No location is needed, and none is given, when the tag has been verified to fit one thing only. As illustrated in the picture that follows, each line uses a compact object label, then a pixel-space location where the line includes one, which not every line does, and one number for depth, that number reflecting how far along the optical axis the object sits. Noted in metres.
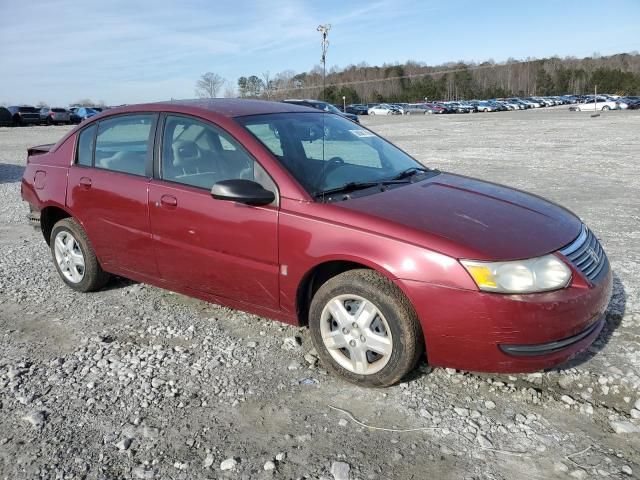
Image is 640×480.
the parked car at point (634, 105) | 59.00
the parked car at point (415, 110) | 63.88
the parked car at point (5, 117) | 39.44
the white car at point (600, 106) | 54.09
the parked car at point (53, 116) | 41.78
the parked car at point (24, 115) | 40.38
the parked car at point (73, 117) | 43.77
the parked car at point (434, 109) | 64.81
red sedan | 2.89
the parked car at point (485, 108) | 67.12
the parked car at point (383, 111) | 61.84
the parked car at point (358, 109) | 60.13
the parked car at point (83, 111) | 43.47
